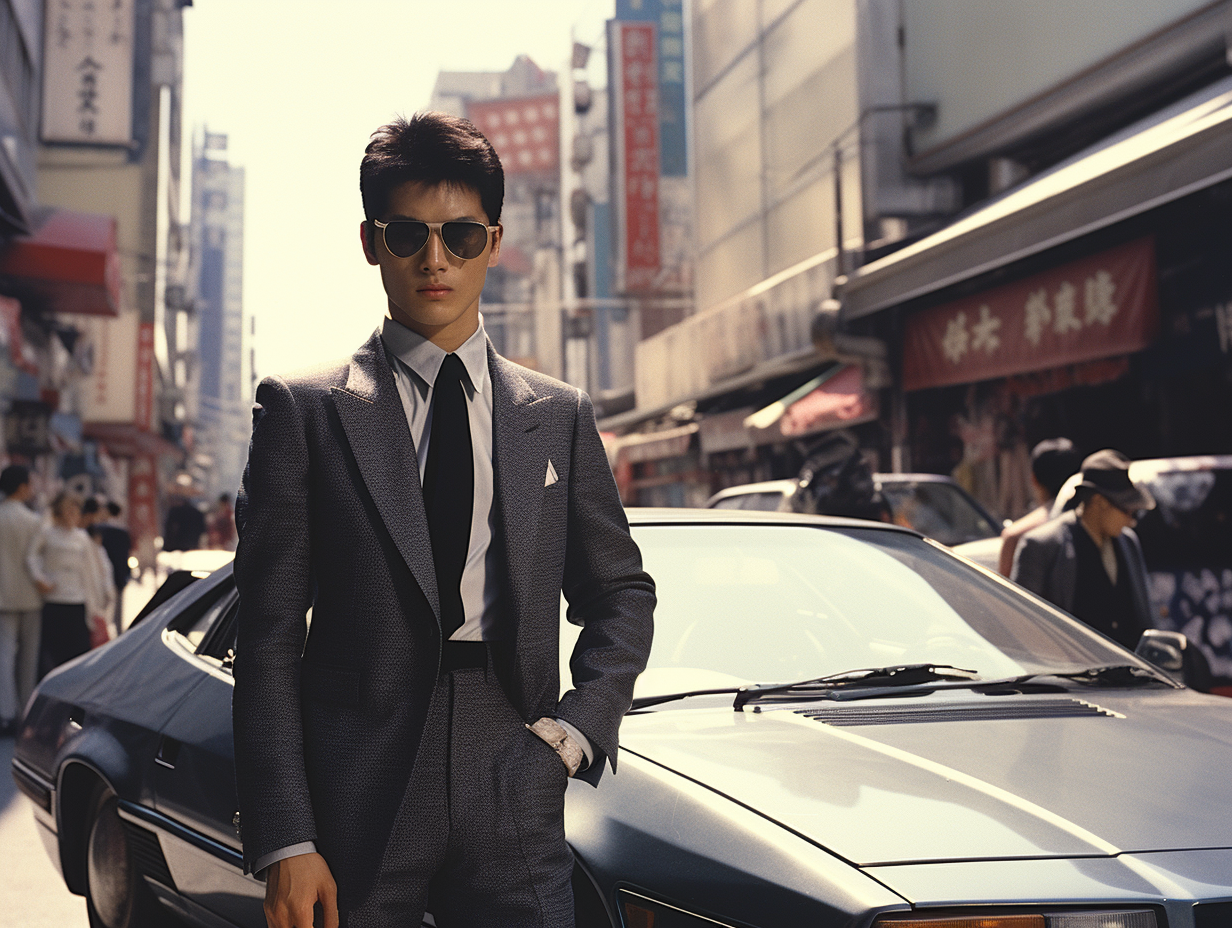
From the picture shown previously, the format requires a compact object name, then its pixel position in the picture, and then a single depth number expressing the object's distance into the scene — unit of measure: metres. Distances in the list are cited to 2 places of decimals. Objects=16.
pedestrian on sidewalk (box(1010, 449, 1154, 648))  5.15
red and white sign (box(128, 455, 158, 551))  40.93
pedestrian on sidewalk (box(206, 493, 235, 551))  19.61
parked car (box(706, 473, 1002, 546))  10.88
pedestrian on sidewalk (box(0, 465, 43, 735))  9.34
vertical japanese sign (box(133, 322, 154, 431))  35.28
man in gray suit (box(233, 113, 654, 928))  1.78
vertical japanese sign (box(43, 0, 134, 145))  24.98
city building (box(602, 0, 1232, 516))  11.33
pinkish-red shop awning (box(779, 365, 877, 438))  16.86
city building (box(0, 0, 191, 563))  18.38
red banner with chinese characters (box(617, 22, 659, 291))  36.44
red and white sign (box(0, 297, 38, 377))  14.51
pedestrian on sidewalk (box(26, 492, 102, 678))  9.62
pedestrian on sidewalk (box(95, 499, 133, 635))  13.03
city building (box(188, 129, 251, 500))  131.38
